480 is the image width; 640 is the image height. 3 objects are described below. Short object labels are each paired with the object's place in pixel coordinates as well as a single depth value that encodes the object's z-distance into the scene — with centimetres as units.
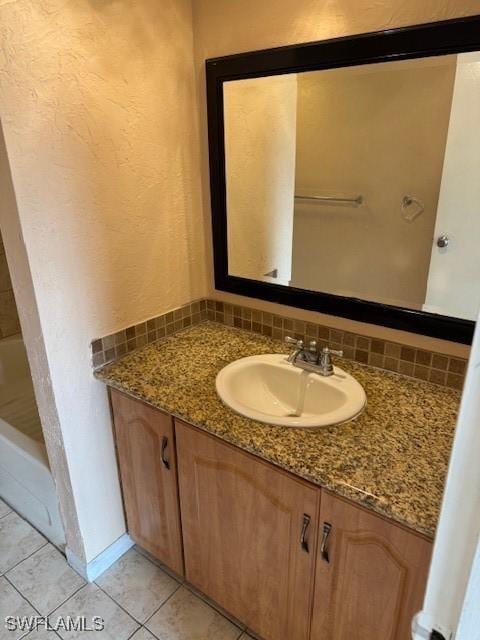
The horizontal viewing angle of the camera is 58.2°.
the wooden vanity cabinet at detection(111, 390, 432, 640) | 95
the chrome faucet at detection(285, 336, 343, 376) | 133
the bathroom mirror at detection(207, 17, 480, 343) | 110
